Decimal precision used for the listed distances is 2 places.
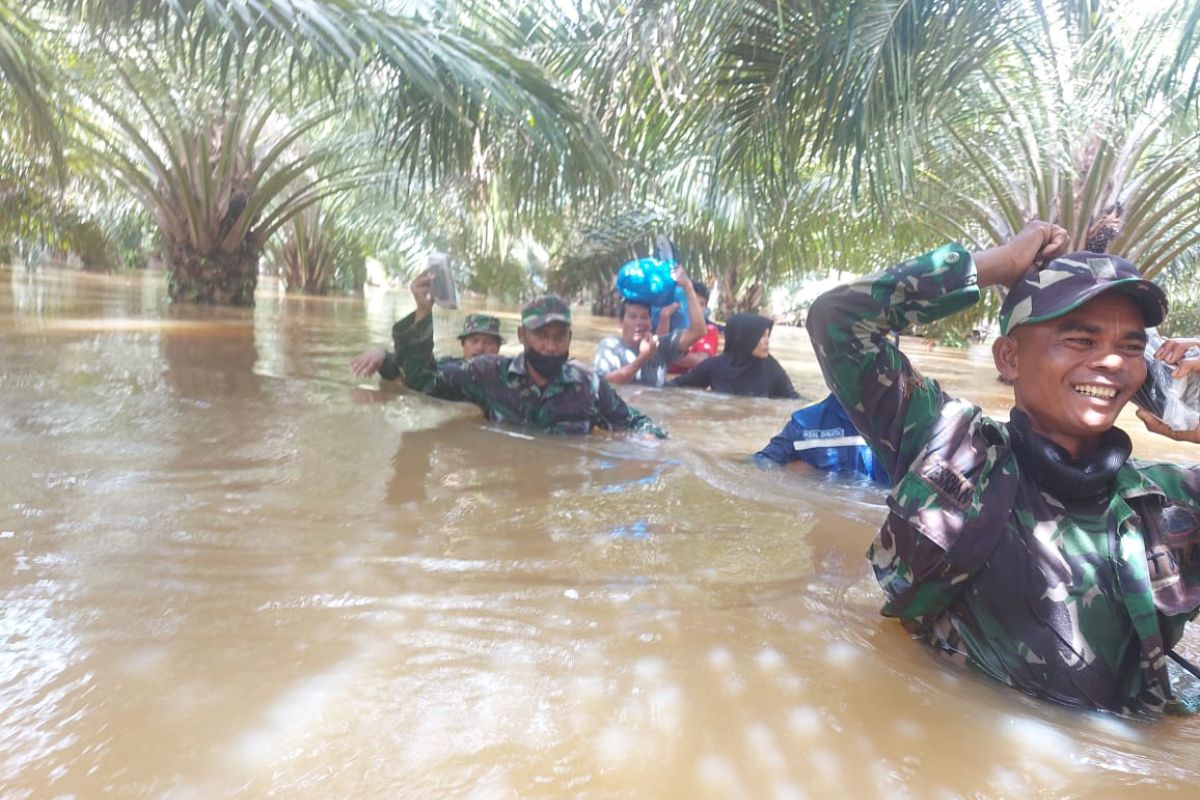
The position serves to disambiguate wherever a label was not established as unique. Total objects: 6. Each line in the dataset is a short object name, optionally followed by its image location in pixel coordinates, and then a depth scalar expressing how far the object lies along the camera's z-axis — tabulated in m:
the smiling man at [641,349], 6.50
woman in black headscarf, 6.27
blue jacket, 3.97
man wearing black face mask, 4.54
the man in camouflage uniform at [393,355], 4.48
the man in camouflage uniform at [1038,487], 1.71
